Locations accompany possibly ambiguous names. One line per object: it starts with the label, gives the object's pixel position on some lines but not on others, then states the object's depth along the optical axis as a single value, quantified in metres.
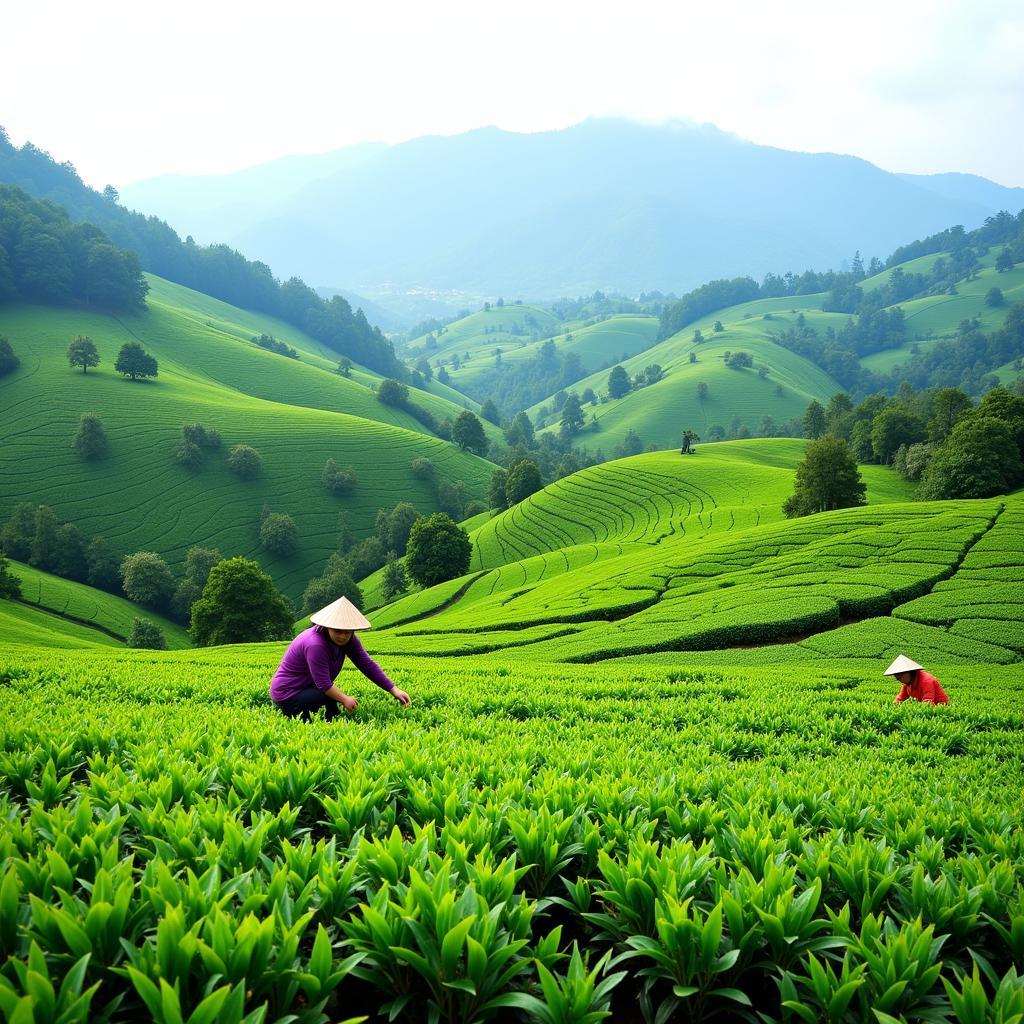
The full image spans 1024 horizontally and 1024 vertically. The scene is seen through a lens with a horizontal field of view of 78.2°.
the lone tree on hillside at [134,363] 112.81
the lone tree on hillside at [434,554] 69.81
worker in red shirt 11.94
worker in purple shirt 8.95
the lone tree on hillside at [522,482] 99.94
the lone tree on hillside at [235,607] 49.28
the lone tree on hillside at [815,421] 121.12
